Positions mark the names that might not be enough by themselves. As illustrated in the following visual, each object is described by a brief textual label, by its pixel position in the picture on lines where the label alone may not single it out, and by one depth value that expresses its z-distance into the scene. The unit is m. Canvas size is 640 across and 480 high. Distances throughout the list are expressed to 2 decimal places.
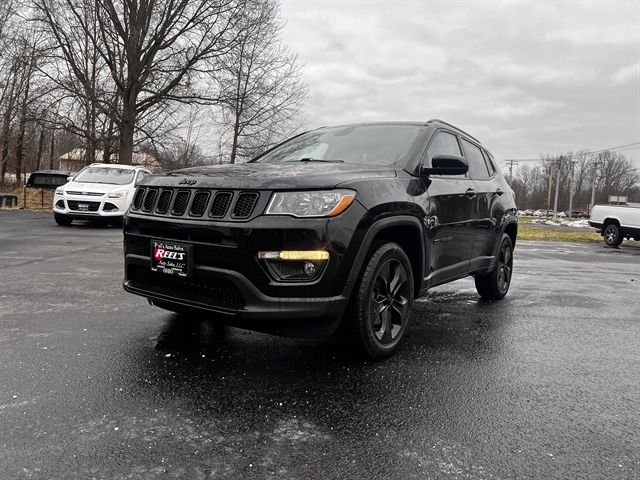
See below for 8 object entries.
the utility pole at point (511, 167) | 103.56
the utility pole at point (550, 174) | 87.12
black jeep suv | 3.00
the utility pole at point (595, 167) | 85.50
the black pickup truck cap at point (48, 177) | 23.50
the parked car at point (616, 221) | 16.58
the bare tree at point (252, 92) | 24.35
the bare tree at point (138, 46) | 22.98
